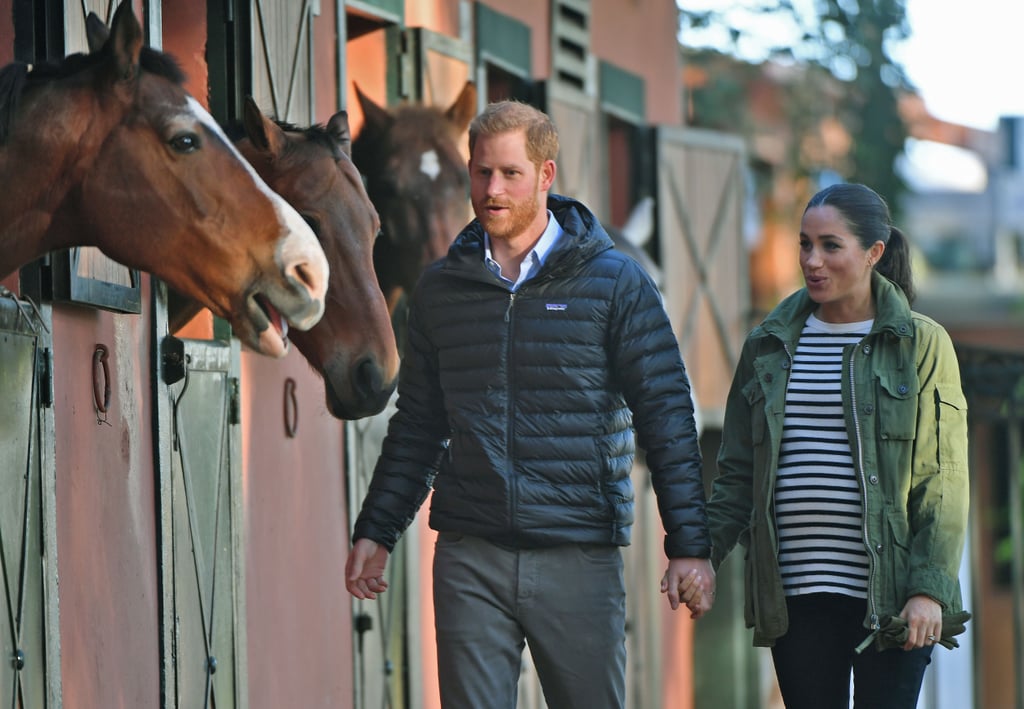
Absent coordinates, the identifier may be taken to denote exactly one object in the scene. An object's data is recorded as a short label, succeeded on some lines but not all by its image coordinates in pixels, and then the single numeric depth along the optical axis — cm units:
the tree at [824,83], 3384
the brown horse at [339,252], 1132
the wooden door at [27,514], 898
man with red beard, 831
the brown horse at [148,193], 790
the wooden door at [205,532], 1187
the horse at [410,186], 1493
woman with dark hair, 836
